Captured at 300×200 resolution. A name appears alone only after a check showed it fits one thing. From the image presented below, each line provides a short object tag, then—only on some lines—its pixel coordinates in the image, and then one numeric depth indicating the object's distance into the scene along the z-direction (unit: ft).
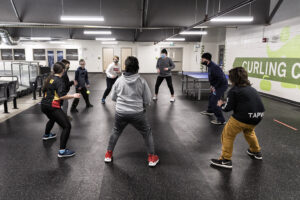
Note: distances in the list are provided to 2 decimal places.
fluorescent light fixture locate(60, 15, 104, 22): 22.52
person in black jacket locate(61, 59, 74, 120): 13.94
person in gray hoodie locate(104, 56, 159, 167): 8.77
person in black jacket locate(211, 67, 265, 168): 8.76
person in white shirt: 21.80
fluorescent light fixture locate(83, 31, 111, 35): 35.34
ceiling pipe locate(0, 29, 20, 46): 46.81
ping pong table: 23.72
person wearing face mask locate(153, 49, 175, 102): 23.00
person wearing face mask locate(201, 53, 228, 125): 14.79
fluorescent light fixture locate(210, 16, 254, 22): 21.93
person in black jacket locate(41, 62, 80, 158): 10.15
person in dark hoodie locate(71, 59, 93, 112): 19.07
